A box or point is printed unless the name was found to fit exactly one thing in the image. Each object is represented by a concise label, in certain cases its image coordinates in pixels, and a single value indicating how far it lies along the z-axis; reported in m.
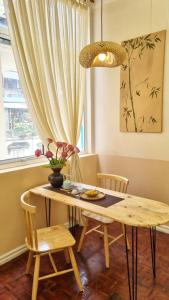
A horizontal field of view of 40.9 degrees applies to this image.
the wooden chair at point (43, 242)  1.67
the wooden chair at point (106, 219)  2.08
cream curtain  2.18
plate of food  1.91
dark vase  2.22
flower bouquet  2.21
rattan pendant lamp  1.61
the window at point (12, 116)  2.33
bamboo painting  2.52
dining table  1.50
